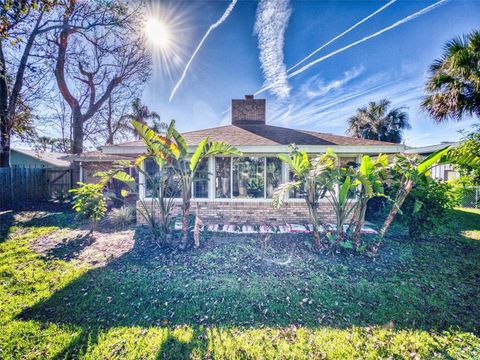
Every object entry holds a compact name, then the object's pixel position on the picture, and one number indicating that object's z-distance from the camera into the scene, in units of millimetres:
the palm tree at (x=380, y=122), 15656
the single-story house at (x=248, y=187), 7738
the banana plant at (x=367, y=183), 4719
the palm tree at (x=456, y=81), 7363
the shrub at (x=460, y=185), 5664
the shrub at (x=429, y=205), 5629
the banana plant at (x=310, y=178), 4824
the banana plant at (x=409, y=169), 4457
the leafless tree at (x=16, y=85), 10789
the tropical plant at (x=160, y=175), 5045
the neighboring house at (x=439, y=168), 13838
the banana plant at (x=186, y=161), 5156
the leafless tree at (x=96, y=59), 11625
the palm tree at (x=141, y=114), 20628
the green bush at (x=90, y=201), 6320
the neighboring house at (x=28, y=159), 24609
